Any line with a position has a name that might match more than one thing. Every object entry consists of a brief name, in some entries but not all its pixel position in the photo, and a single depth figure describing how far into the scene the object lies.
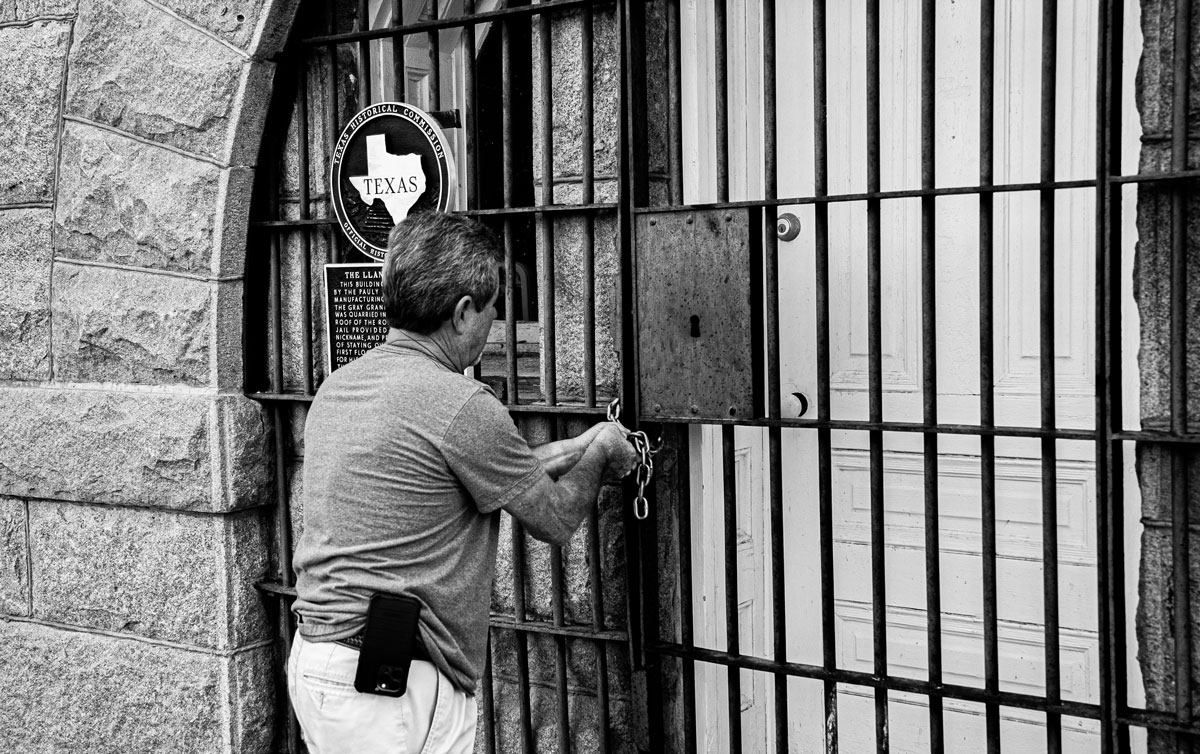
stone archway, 3.96
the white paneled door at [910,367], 3.25
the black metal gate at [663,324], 2.83
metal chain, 3.18
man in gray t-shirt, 2.73
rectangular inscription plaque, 3.86
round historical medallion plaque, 3.71
